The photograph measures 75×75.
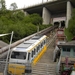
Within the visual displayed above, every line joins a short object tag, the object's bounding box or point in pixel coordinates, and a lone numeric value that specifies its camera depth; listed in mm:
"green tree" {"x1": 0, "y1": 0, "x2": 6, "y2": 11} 26132
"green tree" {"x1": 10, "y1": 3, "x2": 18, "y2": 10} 35782
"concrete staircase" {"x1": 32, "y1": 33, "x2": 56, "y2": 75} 7964
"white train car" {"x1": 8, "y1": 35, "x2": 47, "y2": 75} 7707
